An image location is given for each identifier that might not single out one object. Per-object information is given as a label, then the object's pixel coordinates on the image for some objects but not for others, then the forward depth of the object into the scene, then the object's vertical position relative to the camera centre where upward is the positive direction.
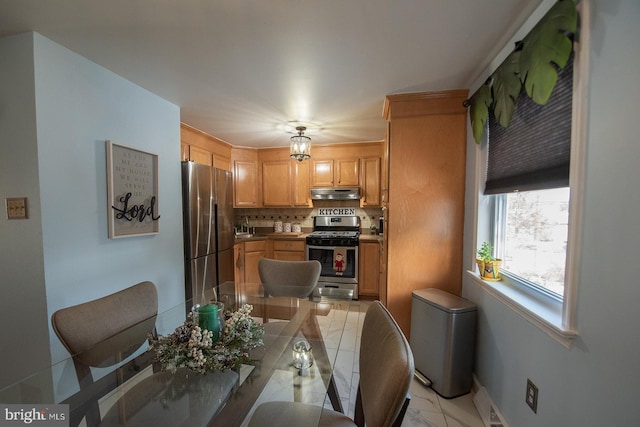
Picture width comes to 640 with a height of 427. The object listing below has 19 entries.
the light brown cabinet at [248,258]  3.54 -0.84
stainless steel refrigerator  2.51 -0.28
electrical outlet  1.12 -0.91
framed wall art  1.71 +0.08
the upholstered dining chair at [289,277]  2.06 -0.65
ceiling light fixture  2.56 +0.60
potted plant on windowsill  1.58 -0.39
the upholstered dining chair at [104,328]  1.09 -0.65
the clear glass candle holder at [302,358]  1.14 -0.76
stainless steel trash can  1.64 -0.98
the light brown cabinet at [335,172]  3.68 +0.49
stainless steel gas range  3.44 -0.79
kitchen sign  4.02 -0.13
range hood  3.65 +0.16
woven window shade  1.00 +0.30
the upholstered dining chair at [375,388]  0.65 -0.57
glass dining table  0.89 -0.78
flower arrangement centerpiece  0.95 -0.61
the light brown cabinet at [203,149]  2.85 +0.72
